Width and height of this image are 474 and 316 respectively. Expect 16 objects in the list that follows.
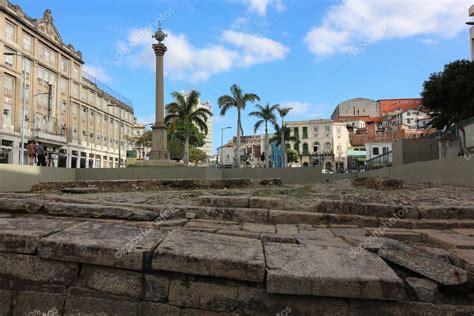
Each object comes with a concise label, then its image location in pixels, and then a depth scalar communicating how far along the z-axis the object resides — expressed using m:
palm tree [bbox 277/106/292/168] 45.59
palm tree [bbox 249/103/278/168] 44.34
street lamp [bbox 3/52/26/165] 34.93
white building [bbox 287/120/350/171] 76.06
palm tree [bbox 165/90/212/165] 39.25
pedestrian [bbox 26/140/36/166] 19.03
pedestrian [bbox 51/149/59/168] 45.75
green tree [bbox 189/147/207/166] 75.41
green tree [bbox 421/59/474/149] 19.42
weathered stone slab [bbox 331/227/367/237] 4.87
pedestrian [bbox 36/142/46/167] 20.02
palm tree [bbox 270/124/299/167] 50.07
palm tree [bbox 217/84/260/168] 39.66
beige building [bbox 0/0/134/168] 39.12
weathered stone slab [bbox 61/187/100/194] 10.91
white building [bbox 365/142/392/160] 66.06
